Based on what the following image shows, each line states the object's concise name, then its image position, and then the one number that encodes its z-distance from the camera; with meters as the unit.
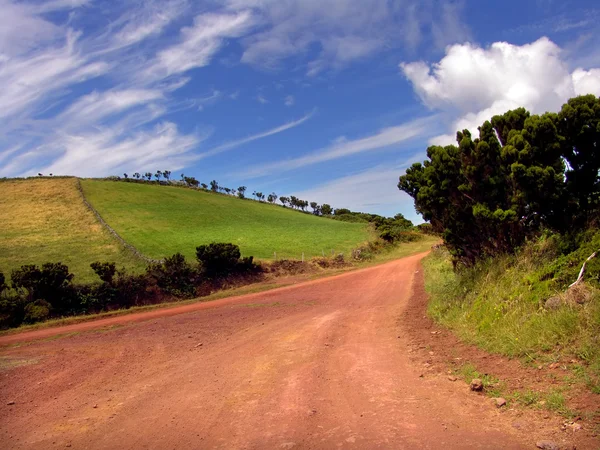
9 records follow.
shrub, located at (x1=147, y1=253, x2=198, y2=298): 23.05
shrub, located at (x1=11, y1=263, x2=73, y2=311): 19.48
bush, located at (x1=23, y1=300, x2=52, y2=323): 18.19
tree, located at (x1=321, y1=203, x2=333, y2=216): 116.30
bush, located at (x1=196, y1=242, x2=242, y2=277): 26.16
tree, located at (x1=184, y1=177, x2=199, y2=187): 94.19
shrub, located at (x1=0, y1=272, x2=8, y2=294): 19.52
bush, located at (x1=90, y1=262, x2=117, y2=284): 21.55
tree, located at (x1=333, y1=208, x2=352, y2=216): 113.36
